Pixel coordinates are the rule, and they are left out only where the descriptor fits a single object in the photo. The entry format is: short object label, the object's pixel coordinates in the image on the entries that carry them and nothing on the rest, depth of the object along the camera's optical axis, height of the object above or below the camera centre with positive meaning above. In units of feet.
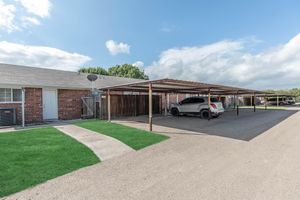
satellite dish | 36.42 +6.31
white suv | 34.35 -2.27
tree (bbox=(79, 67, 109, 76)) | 99.38 +22.84
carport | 22.25 +3.05
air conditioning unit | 26.57 -3.32
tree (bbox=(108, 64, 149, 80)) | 115.05 +25.30
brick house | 27.81 +1.79
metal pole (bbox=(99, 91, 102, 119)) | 35.41 -1.48
